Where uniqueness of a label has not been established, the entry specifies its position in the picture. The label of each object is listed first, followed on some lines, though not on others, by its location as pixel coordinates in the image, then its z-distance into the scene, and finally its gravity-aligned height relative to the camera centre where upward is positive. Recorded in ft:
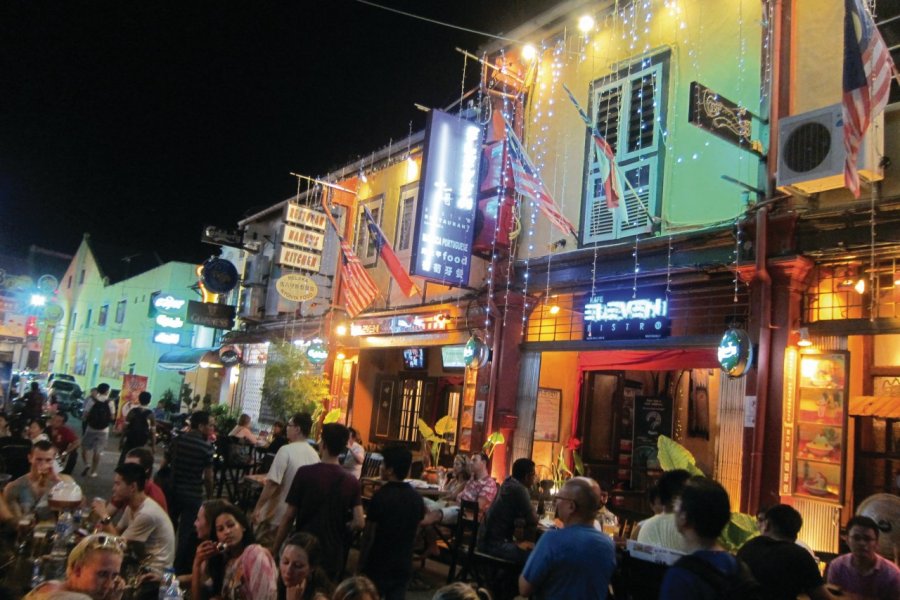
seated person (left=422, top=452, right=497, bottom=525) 29.37 -4.34
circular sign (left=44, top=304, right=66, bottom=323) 126.21 +7.54
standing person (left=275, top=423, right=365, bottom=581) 17.67 -3.30
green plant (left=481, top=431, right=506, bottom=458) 40.86 -2.75
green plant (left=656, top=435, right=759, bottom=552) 21.70 -3.17
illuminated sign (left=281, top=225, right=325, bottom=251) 63.10 +12.88
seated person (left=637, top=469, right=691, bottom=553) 16.47 -2.72
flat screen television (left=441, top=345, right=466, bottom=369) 52.71 +2.67
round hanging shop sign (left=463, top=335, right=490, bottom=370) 43.45 +2.51
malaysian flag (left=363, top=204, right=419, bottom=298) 51.65 +9.08
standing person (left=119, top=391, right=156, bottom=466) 42.22 -3.99
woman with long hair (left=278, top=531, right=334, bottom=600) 13.25 -3.71
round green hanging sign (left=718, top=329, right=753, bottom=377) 28.14 +2.68
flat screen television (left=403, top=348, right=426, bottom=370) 59.91 +2.58
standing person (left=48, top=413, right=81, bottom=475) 33.58 -4.25
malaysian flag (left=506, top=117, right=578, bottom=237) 37.50 +11.08
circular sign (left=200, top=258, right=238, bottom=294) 85.25 +11.62
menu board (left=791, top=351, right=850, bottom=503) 26.99 -0.05
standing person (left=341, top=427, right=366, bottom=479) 36.81 -4.15
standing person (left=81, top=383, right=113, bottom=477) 49.14 -5.19
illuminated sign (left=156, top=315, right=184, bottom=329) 99.76 +6.23
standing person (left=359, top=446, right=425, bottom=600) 16.88 -3.63
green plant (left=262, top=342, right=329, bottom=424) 62.69 -0.75
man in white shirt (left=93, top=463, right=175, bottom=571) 17.04 -4.00
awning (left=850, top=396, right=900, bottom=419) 28.22 +1.01
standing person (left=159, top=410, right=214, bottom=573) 25.57 -4.08
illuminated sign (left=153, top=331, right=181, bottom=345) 100.58 +3.92
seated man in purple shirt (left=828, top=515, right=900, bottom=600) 15.83 -3.19
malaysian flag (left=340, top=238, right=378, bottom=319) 56.39 +7.97
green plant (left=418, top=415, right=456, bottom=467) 49.49 -3.00
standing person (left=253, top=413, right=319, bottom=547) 20.10 -3.44
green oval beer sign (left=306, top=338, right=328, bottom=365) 65.46 +2.49
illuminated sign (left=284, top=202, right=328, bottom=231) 63.41 +14.90
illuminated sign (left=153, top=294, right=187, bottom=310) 100.42 +9.01
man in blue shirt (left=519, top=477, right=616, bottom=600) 12.59 -2.82
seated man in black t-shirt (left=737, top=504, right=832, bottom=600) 13.65 -2.89
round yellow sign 62.59 +8.17
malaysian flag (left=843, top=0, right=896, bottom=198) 22.09 +11.46
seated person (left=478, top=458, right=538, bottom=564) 21.54 -3.85
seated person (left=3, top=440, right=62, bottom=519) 20.66 -4.05
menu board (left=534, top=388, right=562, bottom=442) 43.96 -0.95
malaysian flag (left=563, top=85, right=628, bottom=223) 33.99 +11.46
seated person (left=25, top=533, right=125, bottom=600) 11.98 -3.70
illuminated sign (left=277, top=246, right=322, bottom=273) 63.00 +10.82
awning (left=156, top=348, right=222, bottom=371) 93.86 +0.95
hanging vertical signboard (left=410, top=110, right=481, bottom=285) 42.29 +11.81
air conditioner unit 26.04 +10.59
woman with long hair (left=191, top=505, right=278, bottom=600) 13.29 -3.87
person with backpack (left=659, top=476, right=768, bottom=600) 9.64 -2.07
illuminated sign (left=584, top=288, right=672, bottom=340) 34.14 +4.72
